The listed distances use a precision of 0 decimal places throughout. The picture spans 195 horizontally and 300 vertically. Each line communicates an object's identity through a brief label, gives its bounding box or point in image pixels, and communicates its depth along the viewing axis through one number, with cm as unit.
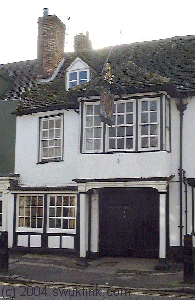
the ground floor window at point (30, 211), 1552
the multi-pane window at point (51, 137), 1552
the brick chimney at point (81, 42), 2141
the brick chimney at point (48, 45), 1806
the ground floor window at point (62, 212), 1500
